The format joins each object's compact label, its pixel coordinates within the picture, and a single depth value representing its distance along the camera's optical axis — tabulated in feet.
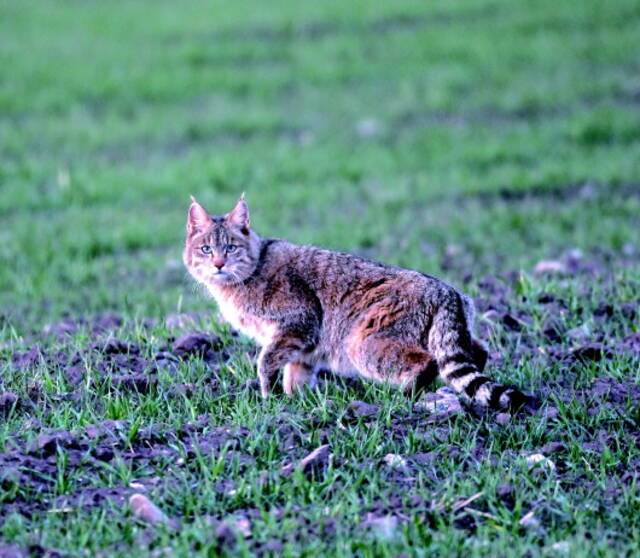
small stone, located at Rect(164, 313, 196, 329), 54.11
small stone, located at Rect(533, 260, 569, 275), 64.85
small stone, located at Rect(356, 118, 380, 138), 110.11
